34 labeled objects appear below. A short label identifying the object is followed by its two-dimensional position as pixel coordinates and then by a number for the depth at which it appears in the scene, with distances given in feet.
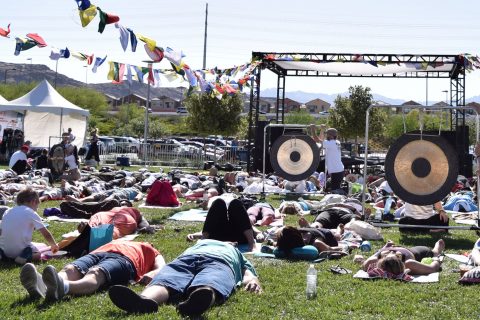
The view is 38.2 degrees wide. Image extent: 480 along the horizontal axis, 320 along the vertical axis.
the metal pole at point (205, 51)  220.84
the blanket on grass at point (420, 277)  24.71
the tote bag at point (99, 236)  28.50
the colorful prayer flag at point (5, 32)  43.21
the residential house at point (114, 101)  472.44
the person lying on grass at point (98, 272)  20.07
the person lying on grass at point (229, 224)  29.27
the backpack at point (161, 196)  49.70
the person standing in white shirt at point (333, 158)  56.49
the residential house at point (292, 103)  426.26
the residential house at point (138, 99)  502.30
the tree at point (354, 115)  134.41
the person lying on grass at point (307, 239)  28.78
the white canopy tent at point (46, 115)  100.27
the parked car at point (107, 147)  117.91
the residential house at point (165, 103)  502.54
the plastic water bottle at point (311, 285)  21.91
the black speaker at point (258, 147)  84.17
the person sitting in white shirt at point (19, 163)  66.90
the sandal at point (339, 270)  25.98
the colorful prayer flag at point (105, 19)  39.61
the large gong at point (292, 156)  60.18
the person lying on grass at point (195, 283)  18.79
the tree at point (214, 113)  123.44
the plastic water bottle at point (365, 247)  31.01
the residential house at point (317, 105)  526.16
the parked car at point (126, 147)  120.78
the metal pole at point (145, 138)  109.87
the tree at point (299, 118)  244.63
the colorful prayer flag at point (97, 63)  50.80
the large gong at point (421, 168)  36.35
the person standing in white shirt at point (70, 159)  67.06
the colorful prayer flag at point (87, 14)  38.37
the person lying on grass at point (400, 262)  25.22
